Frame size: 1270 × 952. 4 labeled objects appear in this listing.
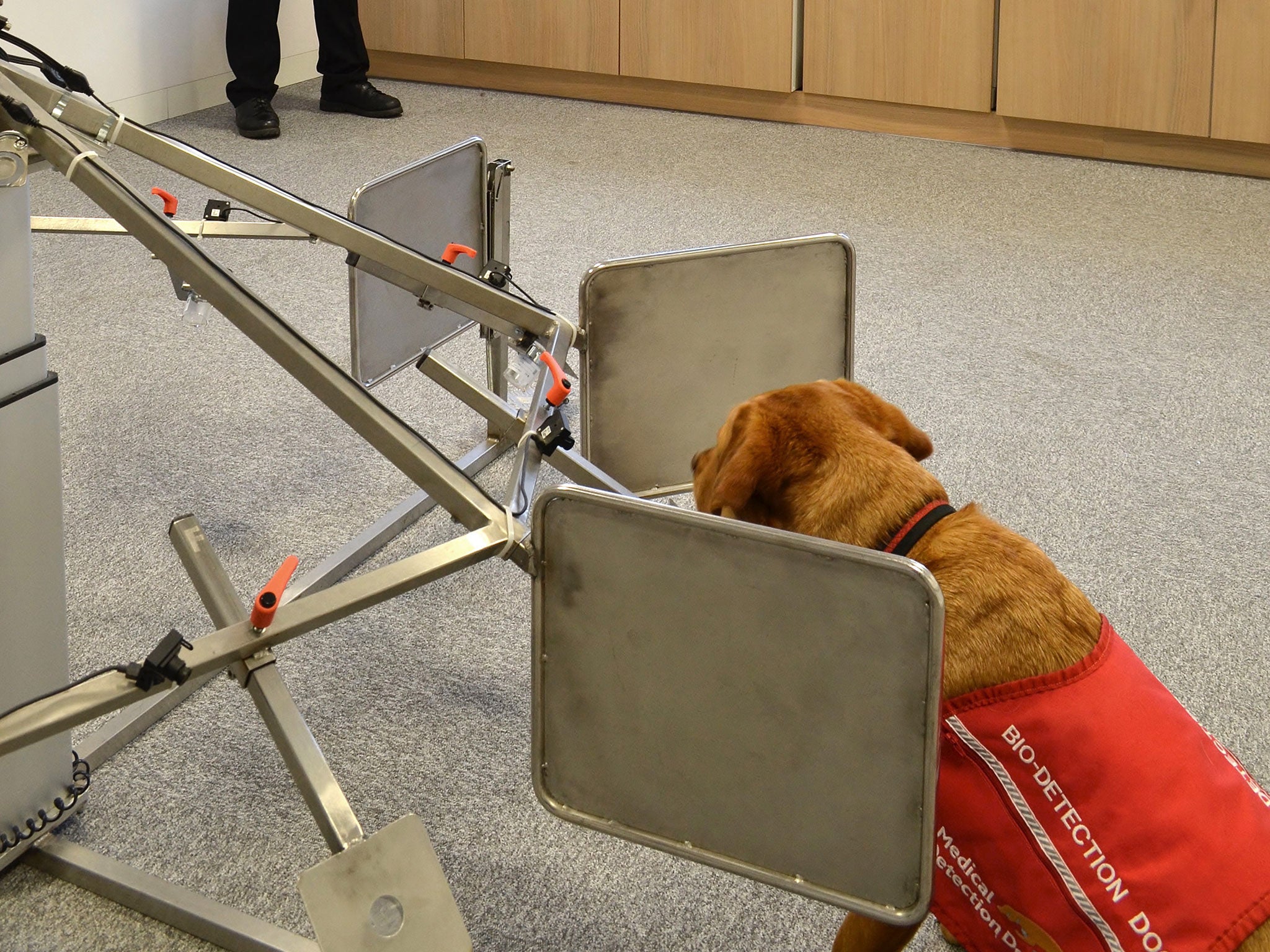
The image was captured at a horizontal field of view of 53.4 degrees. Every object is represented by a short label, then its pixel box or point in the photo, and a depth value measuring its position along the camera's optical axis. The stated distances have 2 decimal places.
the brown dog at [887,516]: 1.06
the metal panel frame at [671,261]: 1.55
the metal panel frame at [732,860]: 0.91
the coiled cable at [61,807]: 1.45
